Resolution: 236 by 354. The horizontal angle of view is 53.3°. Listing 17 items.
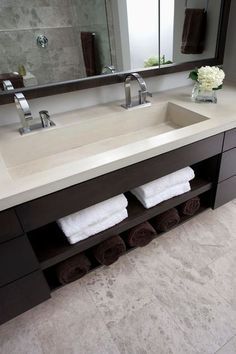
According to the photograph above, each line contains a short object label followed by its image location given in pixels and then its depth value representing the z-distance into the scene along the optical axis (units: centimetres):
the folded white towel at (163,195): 124
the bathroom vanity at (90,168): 86
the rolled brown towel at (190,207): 147
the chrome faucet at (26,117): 104
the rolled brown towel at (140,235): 130
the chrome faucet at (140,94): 126
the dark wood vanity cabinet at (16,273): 84
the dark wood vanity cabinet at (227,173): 125
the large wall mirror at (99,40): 107
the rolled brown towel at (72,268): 117
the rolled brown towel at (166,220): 139
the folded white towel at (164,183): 121
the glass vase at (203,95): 135
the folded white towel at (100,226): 109
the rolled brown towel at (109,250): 121
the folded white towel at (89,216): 105
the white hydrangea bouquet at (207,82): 127
